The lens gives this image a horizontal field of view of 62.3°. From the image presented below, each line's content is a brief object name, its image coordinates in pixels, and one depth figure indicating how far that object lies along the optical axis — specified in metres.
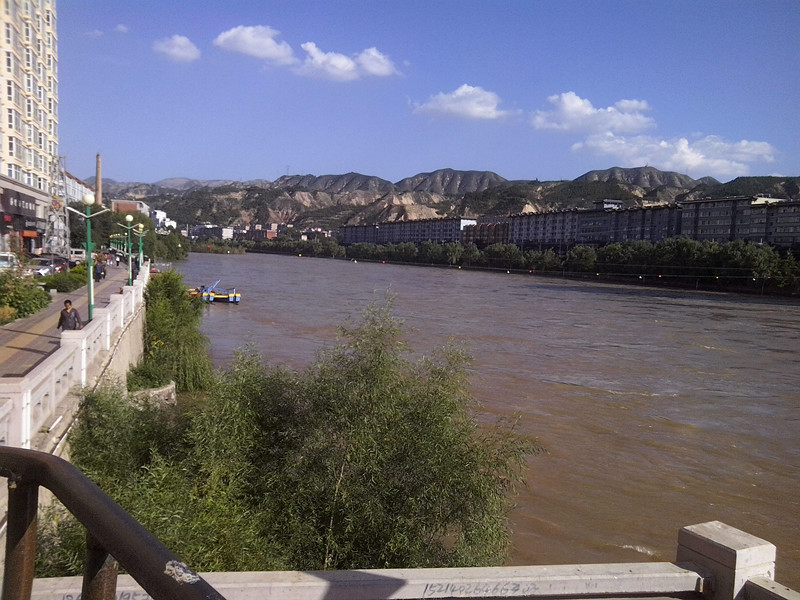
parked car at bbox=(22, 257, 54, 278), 24.97
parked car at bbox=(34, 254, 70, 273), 29.81
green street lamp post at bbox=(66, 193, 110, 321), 12.84
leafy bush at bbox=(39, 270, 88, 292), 21.72
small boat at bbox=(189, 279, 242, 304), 32.25
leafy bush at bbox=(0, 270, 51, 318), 15.46
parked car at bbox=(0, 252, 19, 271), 20.20
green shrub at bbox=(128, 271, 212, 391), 13.09
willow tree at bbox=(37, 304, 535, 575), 5.42
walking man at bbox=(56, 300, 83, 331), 11.15
